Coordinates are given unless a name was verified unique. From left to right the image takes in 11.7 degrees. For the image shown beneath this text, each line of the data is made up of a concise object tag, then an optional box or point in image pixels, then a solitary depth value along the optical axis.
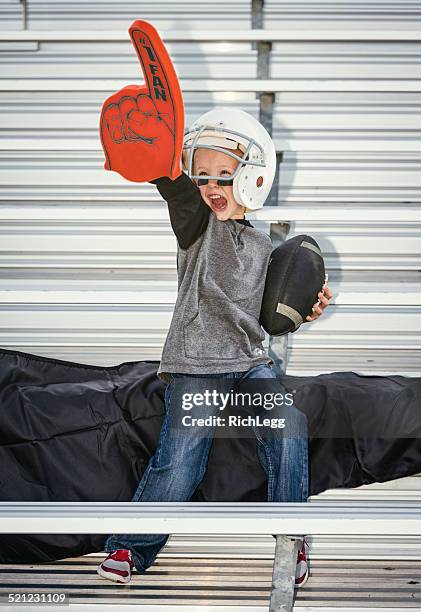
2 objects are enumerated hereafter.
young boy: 4.86
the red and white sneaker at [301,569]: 5.00
